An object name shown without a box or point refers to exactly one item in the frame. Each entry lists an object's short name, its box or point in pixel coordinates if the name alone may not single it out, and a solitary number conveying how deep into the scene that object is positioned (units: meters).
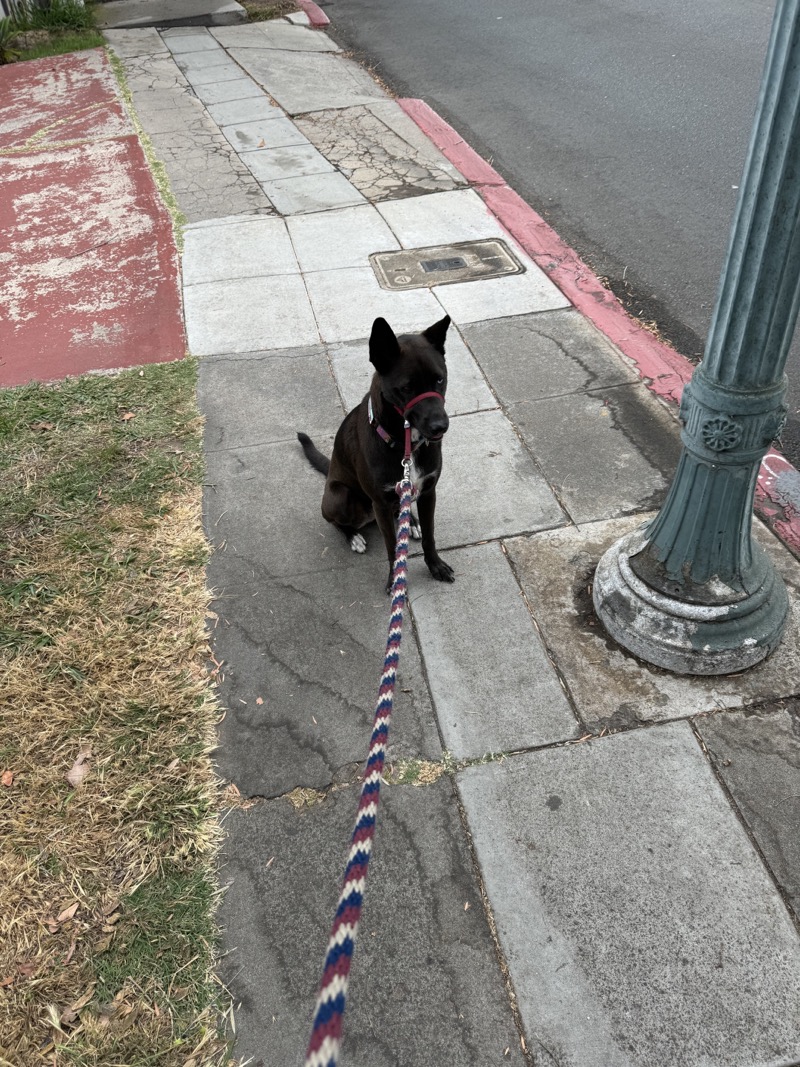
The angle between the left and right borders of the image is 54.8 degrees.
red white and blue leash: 1.29
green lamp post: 2.45
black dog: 3.06
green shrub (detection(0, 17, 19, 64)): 12.81
